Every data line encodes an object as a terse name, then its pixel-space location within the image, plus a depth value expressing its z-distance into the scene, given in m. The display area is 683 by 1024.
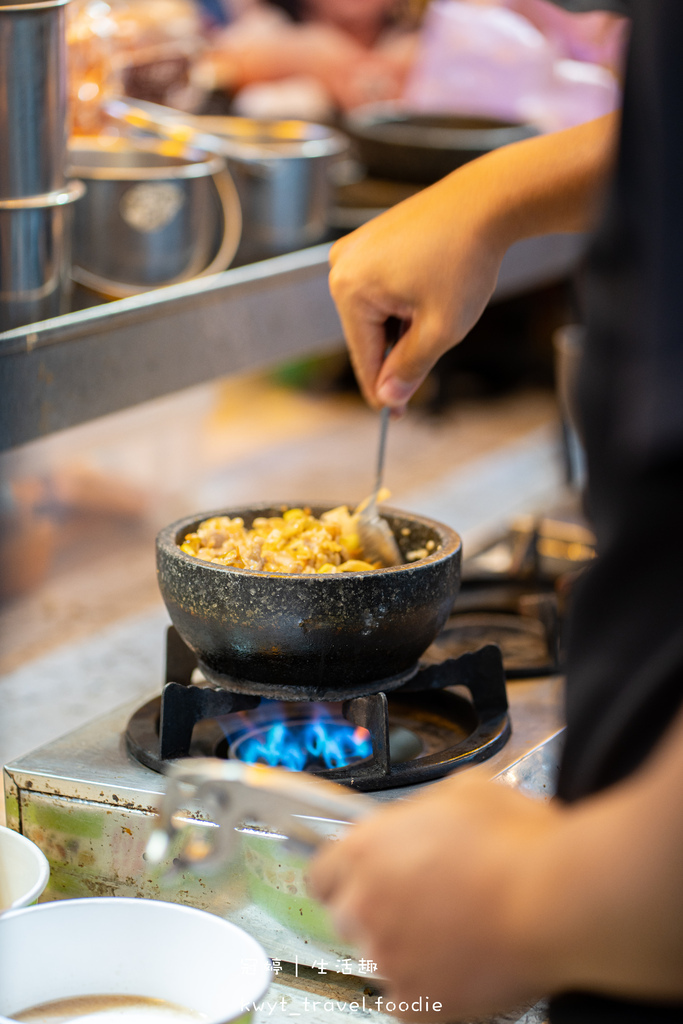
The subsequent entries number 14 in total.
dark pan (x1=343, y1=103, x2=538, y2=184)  2.27
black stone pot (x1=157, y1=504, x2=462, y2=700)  1.47
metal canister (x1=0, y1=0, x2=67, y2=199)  1.59
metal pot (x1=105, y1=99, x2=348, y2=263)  1.94
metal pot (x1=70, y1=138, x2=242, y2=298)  1.75
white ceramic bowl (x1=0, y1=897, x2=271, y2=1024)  1.39
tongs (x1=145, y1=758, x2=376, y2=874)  1.21
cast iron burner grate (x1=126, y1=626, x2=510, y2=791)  1.49
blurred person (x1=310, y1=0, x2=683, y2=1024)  1.15
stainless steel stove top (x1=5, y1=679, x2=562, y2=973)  1.46
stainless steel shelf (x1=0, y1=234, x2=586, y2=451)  1.65
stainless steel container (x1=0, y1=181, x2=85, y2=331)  1.63
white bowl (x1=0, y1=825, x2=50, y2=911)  1.44
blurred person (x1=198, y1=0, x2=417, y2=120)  3.11
